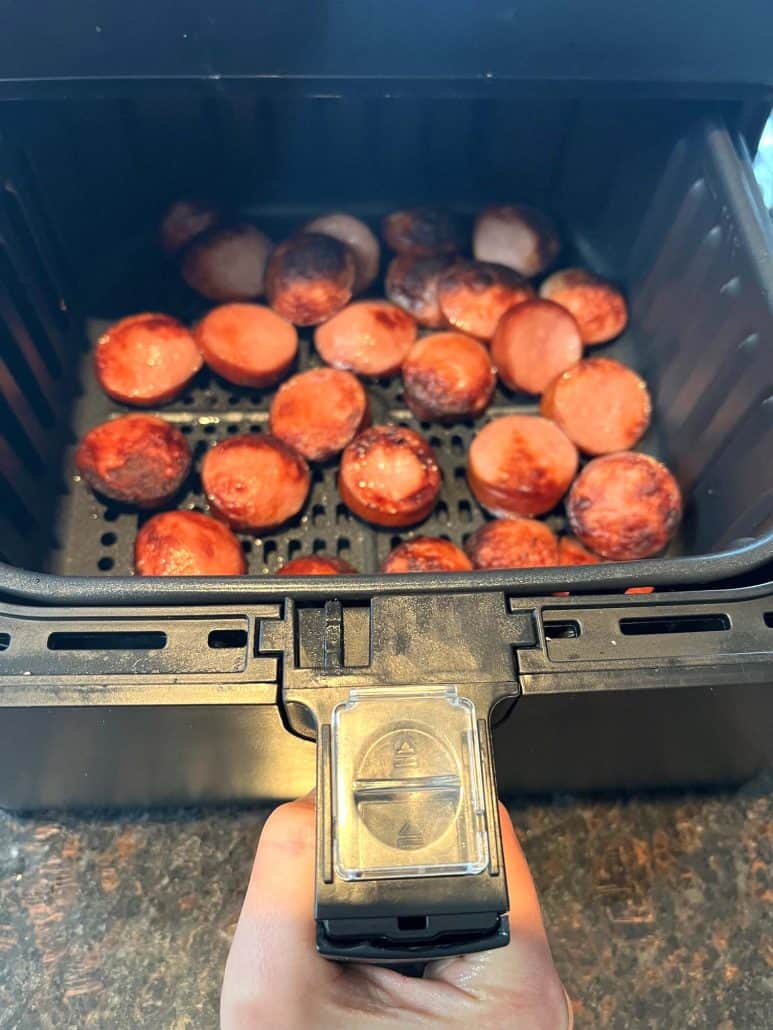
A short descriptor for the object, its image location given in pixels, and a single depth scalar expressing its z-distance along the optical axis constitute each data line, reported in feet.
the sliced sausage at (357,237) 1.12
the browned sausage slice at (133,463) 0.94
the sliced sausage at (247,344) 1.03
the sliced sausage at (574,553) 0.94
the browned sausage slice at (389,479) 0.94
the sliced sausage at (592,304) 1.09
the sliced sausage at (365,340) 1.05
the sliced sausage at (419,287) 1.10
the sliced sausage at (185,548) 0.86
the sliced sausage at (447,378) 1.02
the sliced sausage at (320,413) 0.99
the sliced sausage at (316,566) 0.87
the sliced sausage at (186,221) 1.09
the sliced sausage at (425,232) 1.12
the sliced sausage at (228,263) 1.09
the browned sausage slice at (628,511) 0.93
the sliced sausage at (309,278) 1.07
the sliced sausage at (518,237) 1.11
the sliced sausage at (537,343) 1.04
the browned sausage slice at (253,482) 0.93
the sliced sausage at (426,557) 0.88
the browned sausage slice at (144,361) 1.02
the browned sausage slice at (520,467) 0.96
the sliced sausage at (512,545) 0.91
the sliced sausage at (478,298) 1.07
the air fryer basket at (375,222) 0.88
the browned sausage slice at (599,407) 1.02
